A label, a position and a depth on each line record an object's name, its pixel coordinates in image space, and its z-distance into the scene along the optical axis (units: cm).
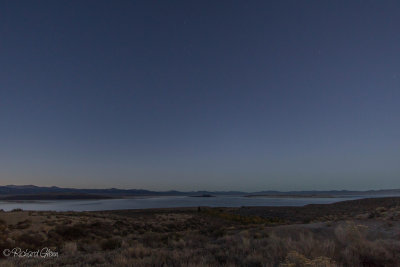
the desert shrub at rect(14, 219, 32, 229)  1453
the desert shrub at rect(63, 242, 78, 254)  962
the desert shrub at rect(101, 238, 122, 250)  1118
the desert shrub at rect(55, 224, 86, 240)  1435
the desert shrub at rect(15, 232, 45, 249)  1145
